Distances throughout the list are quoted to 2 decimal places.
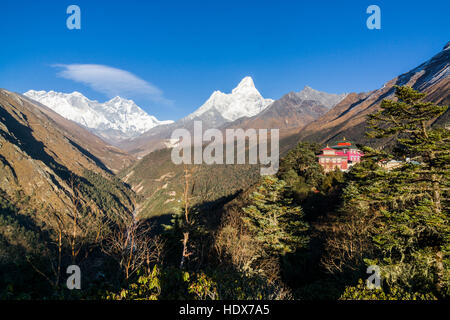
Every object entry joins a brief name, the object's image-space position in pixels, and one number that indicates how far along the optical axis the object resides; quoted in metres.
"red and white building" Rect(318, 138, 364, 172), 59.66
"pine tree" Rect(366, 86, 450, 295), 11.28
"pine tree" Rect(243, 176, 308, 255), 23.53
